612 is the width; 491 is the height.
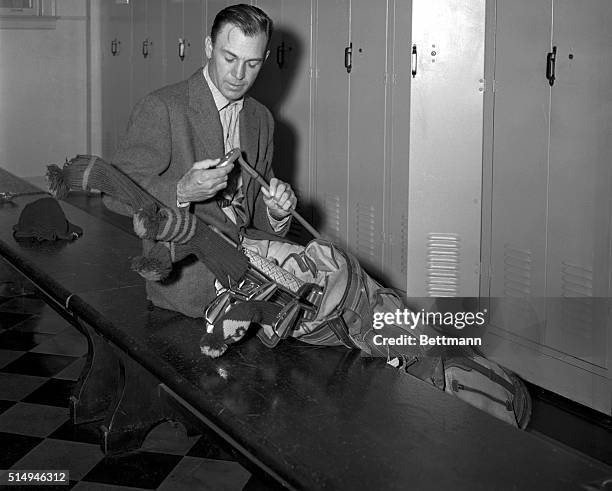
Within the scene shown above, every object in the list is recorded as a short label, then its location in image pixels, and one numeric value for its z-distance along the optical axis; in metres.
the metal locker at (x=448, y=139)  4.13
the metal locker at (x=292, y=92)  5.11
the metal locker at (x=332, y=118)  4.80
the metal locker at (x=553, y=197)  3.55
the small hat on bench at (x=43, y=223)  3.85
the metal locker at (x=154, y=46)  7.09
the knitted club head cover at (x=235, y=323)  2.29
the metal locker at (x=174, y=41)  6.70
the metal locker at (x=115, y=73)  7.79
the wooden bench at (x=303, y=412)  1.65
